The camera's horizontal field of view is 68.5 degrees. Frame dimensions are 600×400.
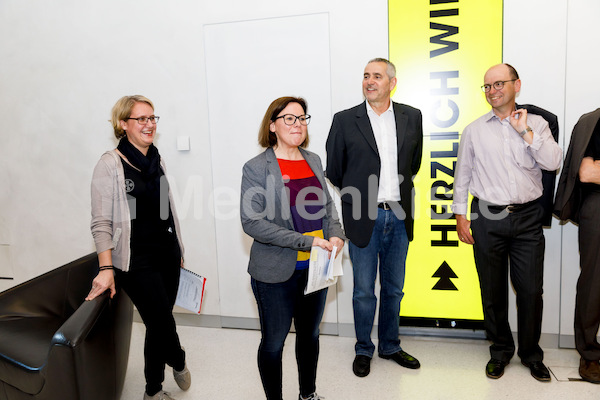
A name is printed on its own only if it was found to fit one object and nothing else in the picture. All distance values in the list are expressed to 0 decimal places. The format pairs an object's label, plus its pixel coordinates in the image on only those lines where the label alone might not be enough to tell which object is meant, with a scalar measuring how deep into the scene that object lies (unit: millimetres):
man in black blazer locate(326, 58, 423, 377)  2852
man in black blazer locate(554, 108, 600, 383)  2666
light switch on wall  3699
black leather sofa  2088
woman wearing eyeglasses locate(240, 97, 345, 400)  2053
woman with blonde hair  2244
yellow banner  3152
